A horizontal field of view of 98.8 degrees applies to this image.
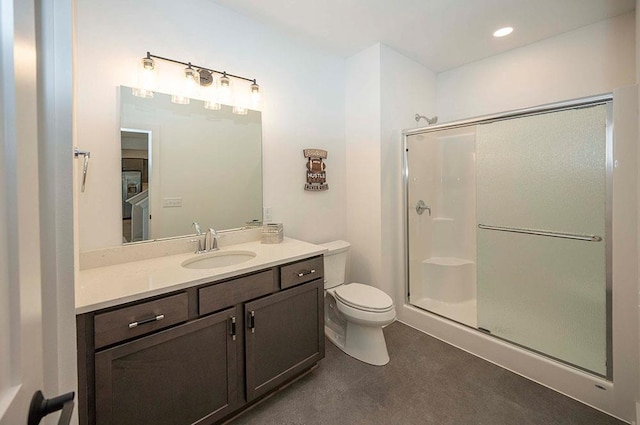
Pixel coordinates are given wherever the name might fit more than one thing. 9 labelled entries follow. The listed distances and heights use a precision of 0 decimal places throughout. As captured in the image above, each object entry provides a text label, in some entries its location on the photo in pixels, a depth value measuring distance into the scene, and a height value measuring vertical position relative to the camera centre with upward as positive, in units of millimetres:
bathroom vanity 1075 -590
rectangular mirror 1616 +296
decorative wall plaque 2453 +368
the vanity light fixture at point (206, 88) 1621 +836
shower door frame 1607 +165
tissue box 2047 -169
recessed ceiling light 2234 +1459
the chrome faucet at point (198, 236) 1797 -167
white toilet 1966 -767
